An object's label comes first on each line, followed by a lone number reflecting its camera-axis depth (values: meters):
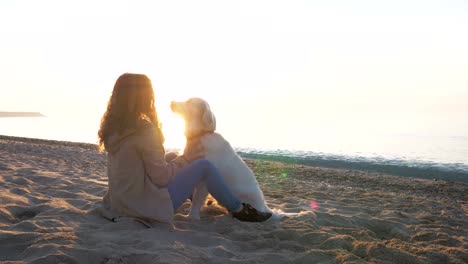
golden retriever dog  4.31
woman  3.51
